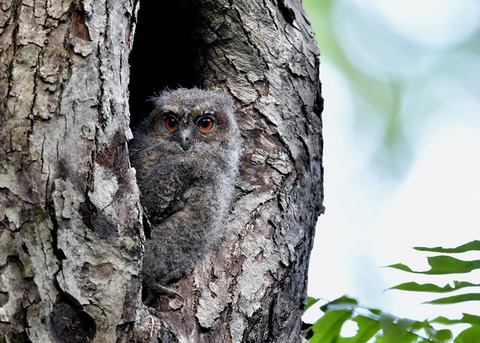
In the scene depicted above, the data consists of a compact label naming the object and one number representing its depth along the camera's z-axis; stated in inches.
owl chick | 240.2
